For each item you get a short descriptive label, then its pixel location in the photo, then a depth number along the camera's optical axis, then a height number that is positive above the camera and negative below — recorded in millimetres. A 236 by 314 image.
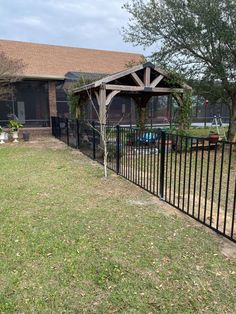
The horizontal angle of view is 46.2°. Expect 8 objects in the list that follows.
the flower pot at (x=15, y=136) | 13438 -1345
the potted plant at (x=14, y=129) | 13391 -1001
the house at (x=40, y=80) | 16406 +1658
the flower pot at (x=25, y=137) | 13801 -1425
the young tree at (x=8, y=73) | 12922 +1683
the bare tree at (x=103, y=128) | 7181 -551
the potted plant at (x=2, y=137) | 13088 -1353
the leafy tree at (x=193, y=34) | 9328 +2671
